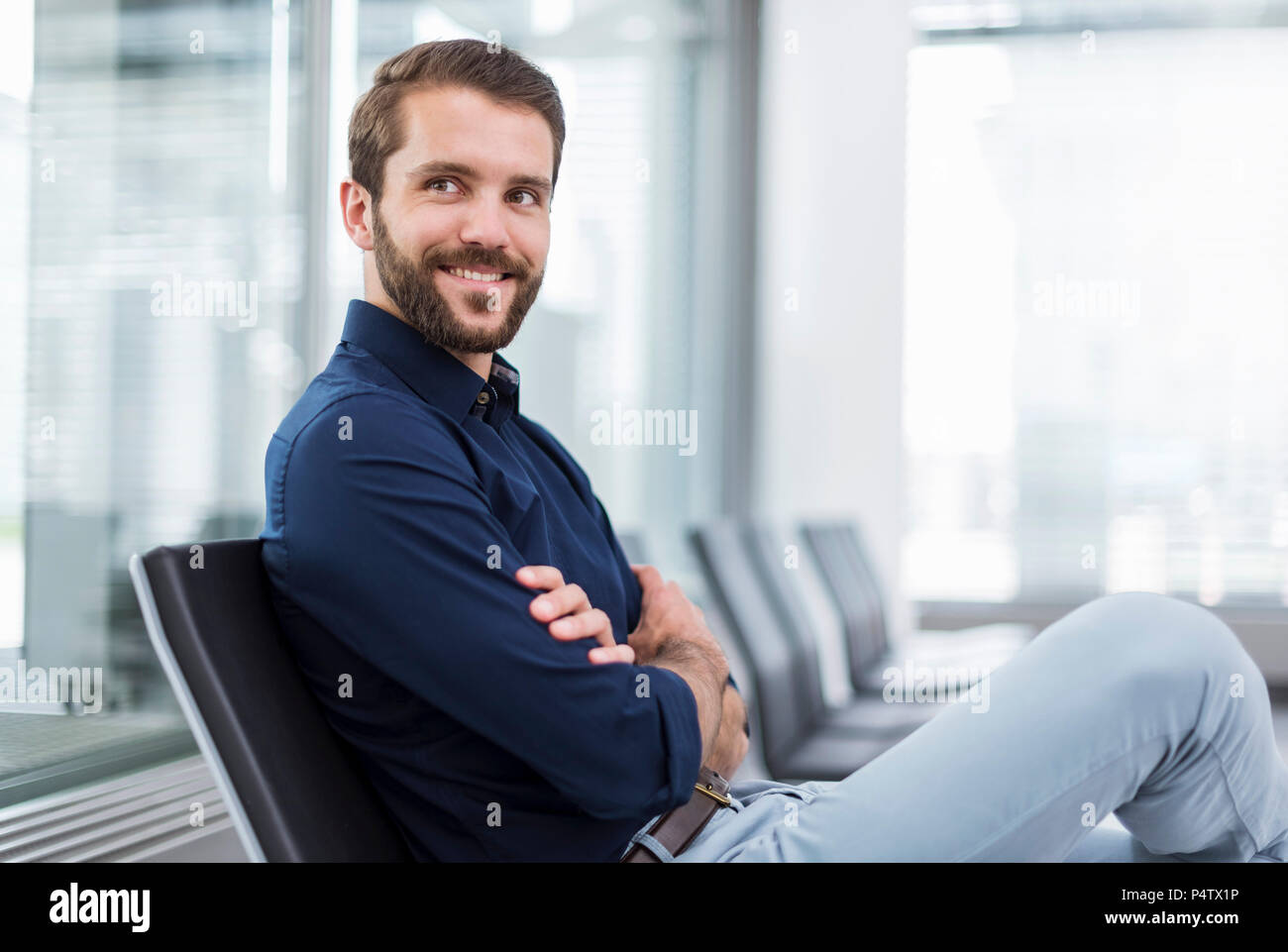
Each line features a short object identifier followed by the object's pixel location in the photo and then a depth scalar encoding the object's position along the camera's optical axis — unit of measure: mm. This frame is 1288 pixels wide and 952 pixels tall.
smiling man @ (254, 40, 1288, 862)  972
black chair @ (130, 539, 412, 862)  900
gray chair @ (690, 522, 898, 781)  2174
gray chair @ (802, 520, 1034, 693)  3229
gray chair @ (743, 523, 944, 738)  2537
